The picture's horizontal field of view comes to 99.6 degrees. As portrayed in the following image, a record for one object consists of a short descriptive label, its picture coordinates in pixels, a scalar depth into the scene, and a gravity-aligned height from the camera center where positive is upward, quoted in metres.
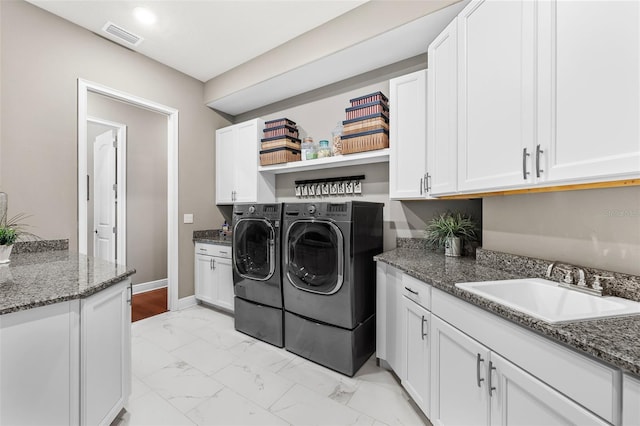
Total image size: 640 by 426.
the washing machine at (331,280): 2.05 -0.55
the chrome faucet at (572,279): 1.14 -0.31
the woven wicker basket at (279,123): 2.99 +1.01
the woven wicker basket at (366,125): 2.32 +0.76
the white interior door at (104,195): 3.81 +0.24
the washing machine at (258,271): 2.44 -0.56
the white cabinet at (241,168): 3.18 +0.55
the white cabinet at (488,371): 0.71 -0.57
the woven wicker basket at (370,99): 2.35 +1.01
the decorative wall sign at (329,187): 2.78 +0.28
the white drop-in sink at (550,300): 0.91 -0.36
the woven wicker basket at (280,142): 2.95 +0.78
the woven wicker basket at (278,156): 2.94 +0.63
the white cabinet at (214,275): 3.12 -0.76
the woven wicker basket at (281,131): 2.97 +0.91
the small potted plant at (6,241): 1.67 -0.18
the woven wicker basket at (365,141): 2.30 +0.62
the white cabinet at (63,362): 1.01 -0.63
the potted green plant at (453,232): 2.02 -0.15
